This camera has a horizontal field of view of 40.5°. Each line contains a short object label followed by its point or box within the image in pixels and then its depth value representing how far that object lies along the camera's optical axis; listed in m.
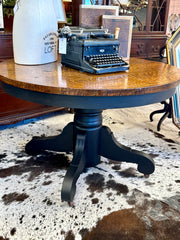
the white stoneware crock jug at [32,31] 1.43
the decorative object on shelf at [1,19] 2.23
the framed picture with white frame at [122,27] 1.75
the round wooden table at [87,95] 1.05
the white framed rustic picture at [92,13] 1.69
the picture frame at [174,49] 2.13
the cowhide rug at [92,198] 1.25
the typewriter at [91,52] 1.29
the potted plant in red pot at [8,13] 2.31
